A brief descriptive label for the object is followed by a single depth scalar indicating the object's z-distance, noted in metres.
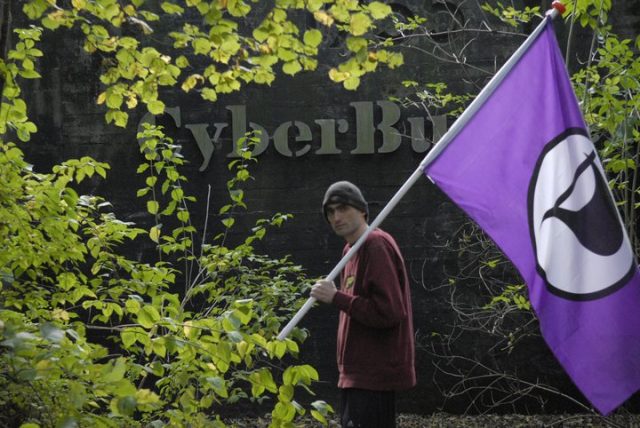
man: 8.16
